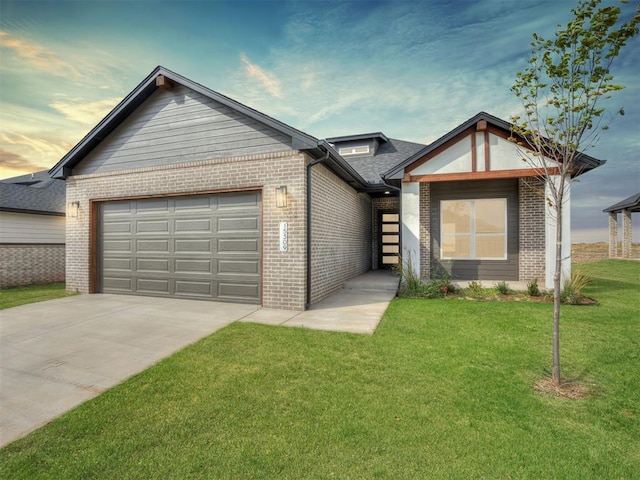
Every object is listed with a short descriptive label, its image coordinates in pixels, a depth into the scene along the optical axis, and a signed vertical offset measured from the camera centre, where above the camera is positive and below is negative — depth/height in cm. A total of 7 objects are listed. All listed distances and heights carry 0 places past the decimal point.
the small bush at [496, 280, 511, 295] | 794 -128
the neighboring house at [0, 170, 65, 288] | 1115 +15
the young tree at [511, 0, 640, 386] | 314 +182
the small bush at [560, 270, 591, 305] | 714 -121
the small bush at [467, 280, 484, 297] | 796 -134
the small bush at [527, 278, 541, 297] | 766 -126
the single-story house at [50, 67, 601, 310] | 696 +99
